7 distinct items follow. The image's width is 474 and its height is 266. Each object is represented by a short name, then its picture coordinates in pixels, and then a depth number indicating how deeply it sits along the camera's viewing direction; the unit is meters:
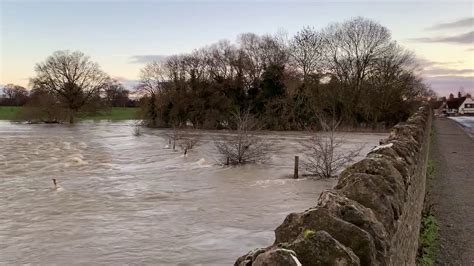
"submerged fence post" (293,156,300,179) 20.08
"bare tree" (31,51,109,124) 74.81
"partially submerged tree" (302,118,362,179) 20.48
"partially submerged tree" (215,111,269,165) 24.87
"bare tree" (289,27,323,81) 58.27
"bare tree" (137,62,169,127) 62.43
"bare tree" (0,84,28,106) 114.25
